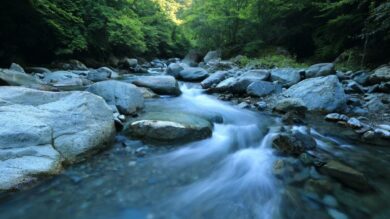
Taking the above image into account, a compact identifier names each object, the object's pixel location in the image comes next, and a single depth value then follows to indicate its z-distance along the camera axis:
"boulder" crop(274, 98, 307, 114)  5.30
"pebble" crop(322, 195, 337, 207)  2.26
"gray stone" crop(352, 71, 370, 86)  6.77
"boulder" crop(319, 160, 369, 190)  2.49
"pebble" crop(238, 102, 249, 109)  6.11
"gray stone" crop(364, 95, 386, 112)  5.17
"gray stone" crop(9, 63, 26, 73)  7.45
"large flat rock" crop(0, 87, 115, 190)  2.36
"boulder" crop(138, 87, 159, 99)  6.65
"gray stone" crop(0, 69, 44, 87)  4.87
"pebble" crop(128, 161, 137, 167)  2.95
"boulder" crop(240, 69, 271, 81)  7.74
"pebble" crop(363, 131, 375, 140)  3.90
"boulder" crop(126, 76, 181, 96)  7.16
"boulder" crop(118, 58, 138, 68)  15.00
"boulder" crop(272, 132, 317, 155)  3.23
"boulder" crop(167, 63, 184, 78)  10.56
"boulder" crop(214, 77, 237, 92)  7.65
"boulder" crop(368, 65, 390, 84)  6.21
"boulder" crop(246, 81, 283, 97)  6.91
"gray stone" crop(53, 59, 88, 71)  11.38
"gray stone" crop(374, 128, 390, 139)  3.90
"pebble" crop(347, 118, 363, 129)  4.34
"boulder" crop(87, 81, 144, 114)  4.89
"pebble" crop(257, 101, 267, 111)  5.90
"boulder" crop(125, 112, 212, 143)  3.62
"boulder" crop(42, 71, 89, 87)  7.41
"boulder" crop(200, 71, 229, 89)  8.45
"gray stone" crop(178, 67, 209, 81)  9.84
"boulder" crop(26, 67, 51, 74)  9.09
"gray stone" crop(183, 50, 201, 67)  18.64
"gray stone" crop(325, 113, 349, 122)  4.73
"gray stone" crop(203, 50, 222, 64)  16.81
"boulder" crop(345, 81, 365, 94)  6.28
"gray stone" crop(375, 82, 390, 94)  5.77
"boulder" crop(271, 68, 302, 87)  7.43
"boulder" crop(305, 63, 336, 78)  7.32
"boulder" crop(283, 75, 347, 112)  5.39
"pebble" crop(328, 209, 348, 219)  2.12
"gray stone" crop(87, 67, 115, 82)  8.80
